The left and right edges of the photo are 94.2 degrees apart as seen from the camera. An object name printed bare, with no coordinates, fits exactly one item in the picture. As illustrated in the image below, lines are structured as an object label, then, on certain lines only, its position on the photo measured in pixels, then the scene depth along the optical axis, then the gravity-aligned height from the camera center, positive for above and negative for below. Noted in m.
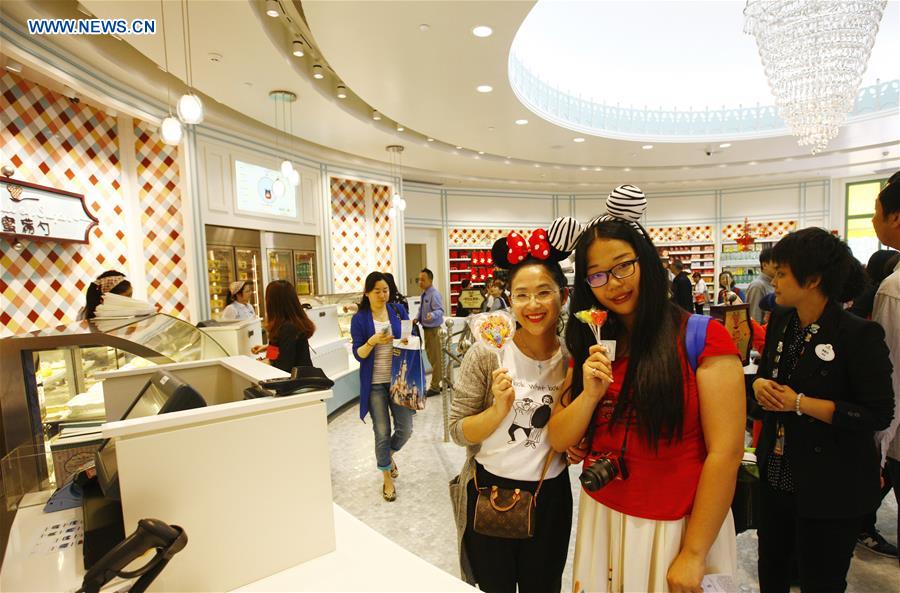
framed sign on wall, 3.92 +0.68
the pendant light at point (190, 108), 3.30 +1.32
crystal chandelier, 3.65 +1.93
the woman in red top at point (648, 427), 1.12 -0.47
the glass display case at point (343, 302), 6.23 -0.50
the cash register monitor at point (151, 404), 1.05 -0.41
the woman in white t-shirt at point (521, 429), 1.43 -0.55
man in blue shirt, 5.80 -0.73
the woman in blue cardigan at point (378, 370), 3.33 -0.80
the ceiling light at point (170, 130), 3.59 +1.26
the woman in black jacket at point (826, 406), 1.52 -0.55
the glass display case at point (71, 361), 1.53 -0.37
